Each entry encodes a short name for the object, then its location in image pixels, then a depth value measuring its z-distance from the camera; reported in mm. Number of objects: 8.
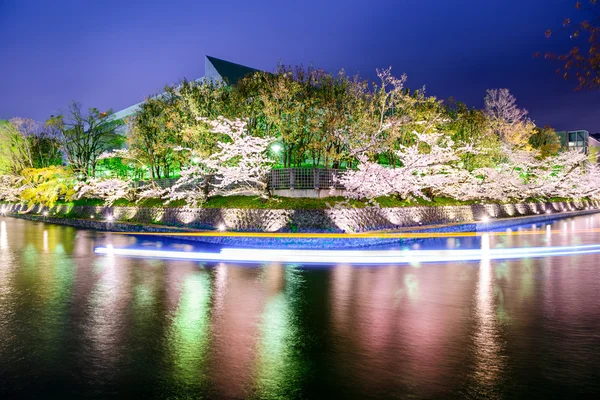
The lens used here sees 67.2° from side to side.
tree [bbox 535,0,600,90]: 7738
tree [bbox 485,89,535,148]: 46156
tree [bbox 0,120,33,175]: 50500
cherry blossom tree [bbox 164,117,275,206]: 25859
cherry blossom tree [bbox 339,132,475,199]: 25594
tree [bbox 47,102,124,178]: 48500
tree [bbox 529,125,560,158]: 57559
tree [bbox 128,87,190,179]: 31938
